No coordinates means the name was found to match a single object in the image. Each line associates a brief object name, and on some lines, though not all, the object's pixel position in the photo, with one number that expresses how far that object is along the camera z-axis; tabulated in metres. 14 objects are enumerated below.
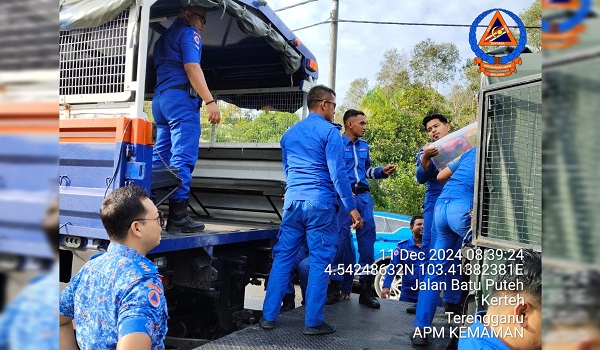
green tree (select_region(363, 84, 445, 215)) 11.48
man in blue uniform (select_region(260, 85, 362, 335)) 3.33
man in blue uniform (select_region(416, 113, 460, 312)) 3.89
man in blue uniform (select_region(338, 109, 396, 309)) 4.32
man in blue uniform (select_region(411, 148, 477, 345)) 3.26
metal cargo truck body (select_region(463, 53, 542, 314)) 2.57
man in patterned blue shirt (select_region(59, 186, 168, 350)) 1.55
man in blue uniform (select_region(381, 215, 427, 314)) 4.54
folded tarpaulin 2.95
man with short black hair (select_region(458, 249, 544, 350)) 1.40
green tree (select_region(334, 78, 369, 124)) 20.66
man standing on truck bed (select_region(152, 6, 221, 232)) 3.46
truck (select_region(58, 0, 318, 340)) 2.87
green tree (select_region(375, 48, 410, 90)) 16.56
